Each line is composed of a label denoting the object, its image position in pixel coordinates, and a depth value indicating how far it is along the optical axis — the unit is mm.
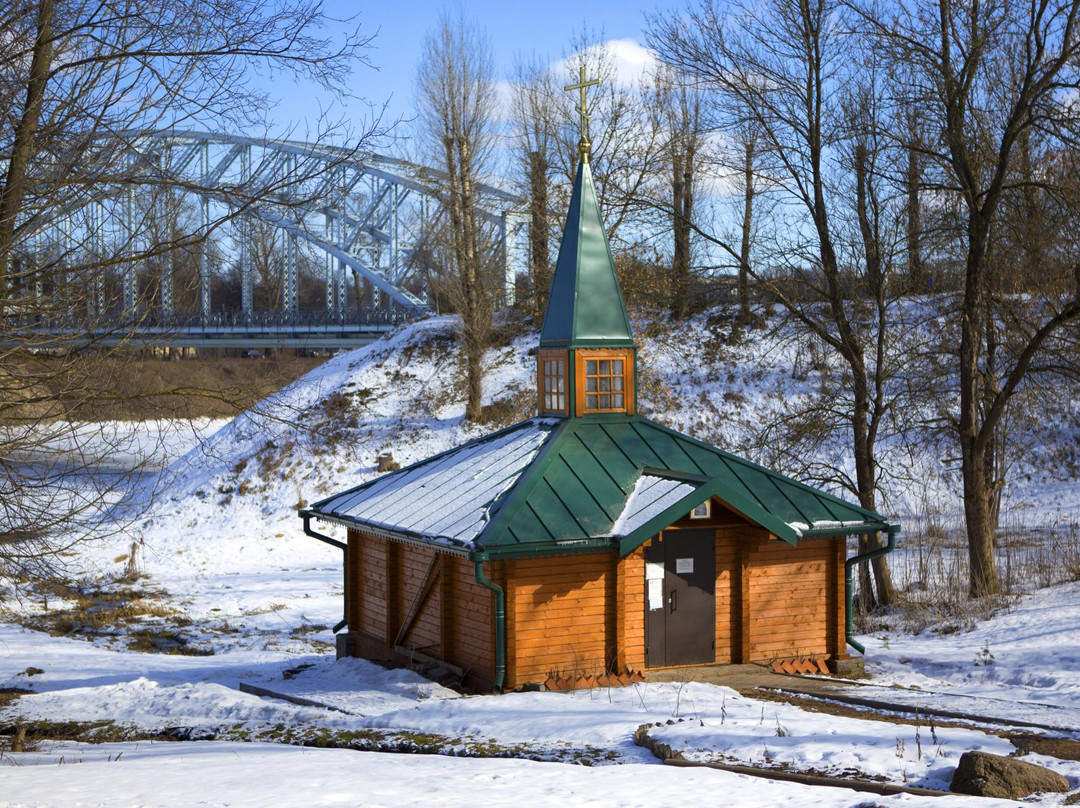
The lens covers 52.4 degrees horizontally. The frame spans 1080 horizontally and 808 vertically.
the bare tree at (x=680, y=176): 21256
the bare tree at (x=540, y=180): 30609
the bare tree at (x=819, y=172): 19906
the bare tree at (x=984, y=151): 17562
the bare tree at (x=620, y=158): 28906
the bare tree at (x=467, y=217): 34938
